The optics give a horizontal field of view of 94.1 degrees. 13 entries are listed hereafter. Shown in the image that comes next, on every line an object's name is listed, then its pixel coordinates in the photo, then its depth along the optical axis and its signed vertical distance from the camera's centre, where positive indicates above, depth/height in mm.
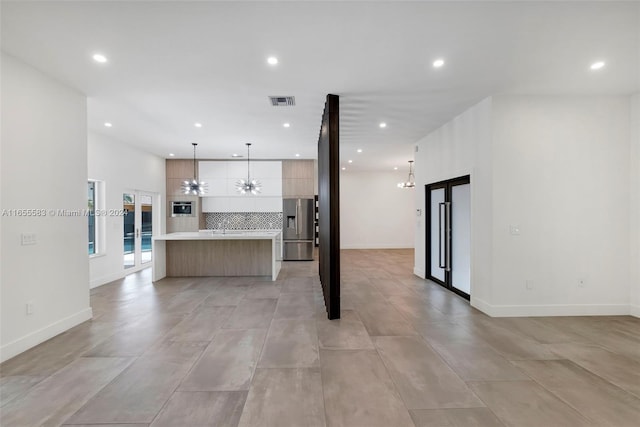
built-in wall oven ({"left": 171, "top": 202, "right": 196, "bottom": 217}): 8672 +202
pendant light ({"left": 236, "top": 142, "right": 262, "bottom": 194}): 7180 +715
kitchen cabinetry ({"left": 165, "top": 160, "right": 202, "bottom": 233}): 8664 +872
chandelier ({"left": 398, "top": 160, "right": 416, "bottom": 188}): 10445 +1094
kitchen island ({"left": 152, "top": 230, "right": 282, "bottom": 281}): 6699 -940
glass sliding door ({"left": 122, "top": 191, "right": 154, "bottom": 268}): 7107 -278
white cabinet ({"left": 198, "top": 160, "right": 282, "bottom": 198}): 8719 +1171
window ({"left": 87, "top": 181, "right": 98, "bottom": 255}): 5941 -21
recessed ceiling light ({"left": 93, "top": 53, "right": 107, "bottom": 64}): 3012 +1633
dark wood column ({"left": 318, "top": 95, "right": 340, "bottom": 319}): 3932 +134
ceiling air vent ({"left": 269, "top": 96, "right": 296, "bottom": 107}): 4086 +1619
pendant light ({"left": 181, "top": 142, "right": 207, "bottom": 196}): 6793 +664
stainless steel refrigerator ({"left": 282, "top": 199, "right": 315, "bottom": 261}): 8883 -327
